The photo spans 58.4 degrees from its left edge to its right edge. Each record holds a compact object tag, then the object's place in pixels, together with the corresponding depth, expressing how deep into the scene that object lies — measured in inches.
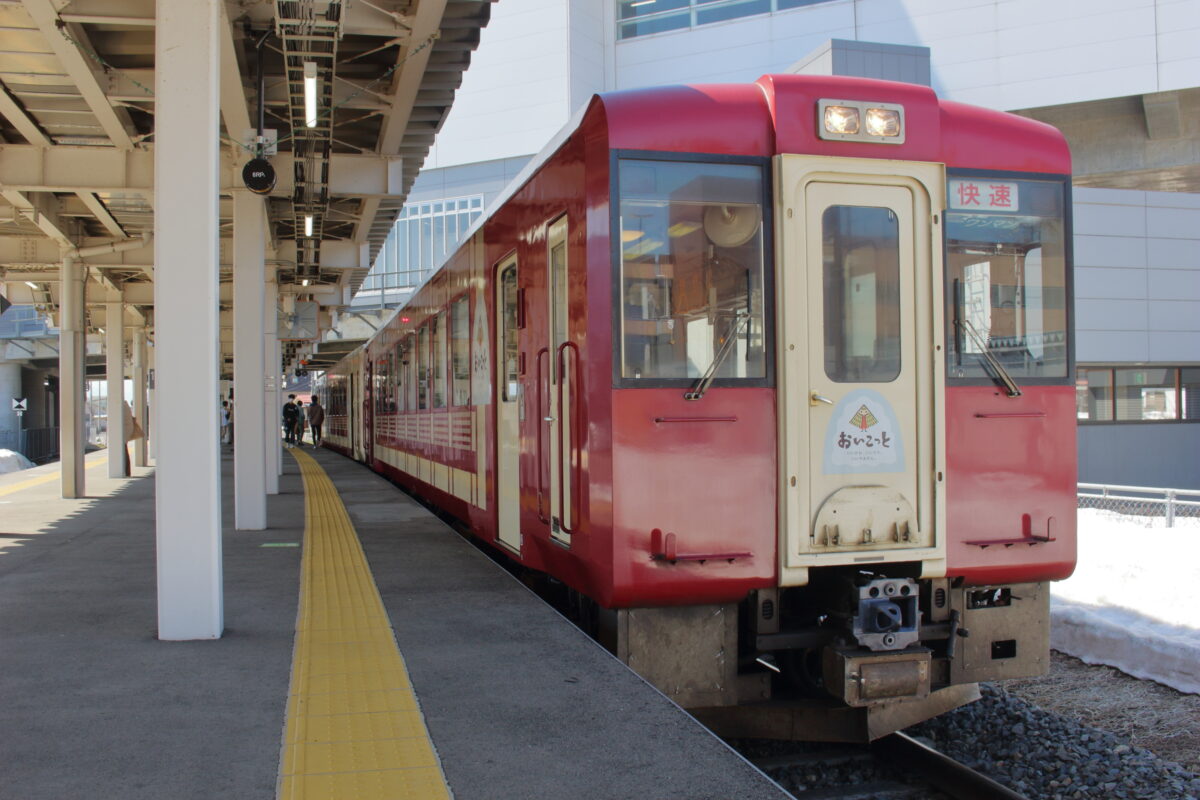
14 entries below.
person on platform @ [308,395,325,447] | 1547.7
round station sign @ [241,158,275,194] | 416.2
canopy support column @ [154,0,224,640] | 226.4
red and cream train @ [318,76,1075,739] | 198.2
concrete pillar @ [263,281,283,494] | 666.8
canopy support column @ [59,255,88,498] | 625.3
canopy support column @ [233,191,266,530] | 470.3
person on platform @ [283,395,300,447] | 1413.5
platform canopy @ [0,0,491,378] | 366.9
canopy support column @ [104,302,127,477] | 820.6
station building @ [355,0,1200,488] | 622.2
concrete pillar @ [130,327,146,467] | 978.7
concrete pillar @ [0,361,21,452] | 1765.5
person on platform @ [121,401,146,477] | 884.5
